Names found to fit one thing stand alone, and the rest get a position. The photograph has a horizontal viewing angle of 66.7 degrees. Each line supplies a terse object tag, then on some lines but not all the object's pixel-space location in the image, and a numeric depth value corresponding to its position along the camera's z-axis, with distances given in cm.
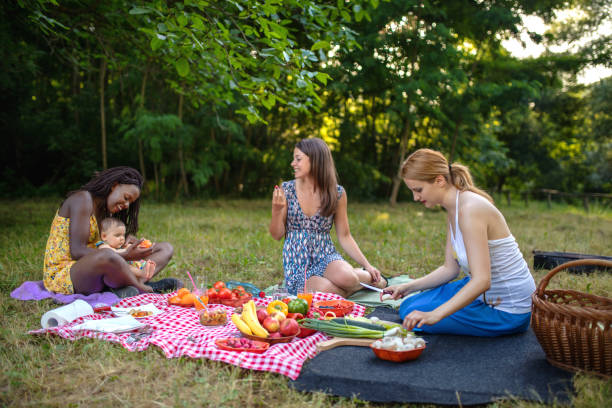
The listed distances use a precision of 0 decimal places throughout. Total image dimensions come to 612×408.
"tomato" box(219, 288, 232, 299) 404
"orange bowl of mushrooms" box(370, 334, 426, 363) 294
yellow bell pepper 349
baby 443
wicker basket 259
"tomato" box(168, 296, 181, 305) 413
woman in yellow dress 415
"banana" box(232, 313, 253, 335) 317
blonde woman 324
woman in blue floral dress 451
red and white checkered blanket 285
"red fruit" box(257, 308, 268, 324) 331
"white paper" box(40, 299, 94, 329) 341
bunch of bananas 315
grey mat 256
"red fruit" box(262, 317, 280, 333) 319
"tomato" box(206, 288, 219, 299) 407
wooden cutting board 318
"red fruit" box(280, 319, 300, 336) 316
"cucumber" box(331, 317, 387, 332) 332
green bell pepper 356
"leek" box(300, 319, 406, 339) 321
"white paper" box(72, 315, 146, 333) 334
